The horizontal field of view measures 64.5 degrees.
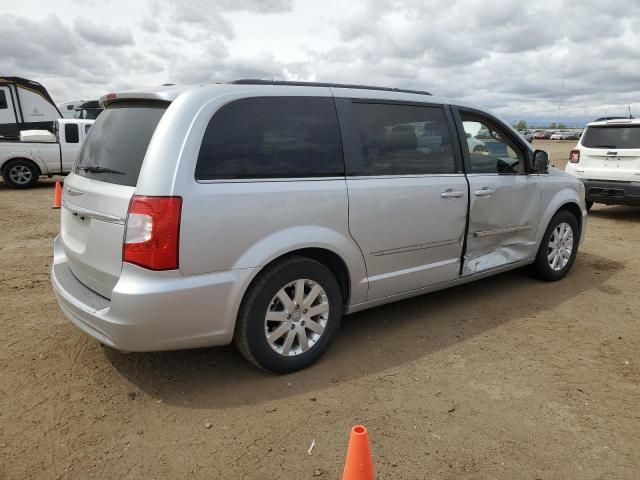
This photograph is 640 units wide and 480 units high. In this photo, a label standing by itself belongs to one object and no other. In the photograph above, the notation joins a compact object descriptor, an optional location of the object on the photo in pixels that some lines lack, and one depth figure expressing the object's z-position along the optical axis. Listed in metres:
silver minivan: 2.77
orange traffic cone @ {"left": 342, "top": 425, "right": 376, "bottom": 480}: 2.04
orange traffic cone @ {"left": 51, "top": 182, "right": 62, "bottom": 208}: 9.61
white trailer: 16.95
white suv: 8.54
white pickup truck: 12.21
